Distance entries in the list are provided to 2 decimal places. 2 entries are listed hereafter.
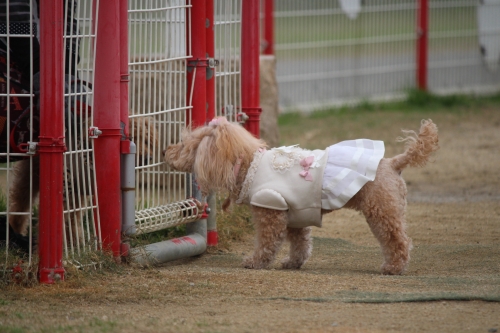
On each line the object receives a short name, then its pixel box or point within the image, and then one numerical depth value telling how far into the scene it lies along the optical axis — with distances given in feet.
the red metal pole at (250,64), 42.01
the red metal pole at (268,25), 83.37
